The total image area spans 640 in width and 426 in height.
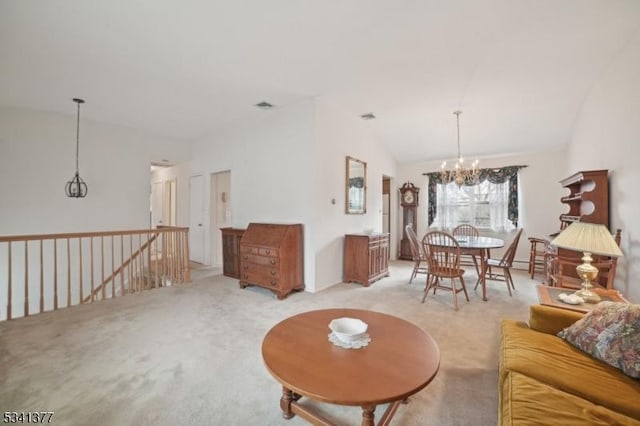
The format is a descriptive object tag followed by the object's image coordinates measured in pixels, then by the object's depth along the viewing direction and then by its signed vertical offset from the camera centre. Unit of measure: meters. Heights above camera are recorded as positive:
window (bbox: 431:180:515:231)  5.45 +0.20
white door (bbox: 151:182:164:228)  6.95 +0.29
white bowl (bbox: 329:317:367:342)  1.44 -0.66
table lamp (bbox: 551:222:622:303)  1.76 -0.20
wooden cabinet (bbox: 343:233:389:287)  4.07 -0.69
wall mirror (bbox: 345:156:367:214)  4.49 +0.50
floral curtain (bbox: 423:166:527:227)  5.30 +0.76
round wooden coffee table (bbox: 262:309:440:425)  1.08 -0.72
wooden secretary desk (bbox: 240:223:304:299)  3.48 -0.60
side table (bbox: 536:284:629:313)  1.76 -0.61
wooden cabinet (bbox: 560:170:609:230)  3.00 +0.24
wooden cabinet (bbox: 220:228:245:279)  4.38 -0.63
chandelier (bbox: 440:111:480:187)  3.96 +0.66
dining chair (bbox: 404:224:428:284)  3.89 -0.53
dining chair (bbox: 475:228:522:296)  3.58 -0.67
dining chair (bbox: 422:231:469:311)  3.26 -0.56
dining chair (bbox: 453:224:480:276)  5.03 -0.32
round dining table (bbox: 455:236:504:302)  3.40 -0.42
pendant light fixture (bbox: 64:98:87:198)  4.26 +0.47
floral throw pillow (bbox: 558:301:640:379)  1.22 -0.62
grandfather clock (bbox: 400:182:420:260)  6.20 +0.12
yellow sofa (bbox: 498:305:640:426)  0.97 -0.74
